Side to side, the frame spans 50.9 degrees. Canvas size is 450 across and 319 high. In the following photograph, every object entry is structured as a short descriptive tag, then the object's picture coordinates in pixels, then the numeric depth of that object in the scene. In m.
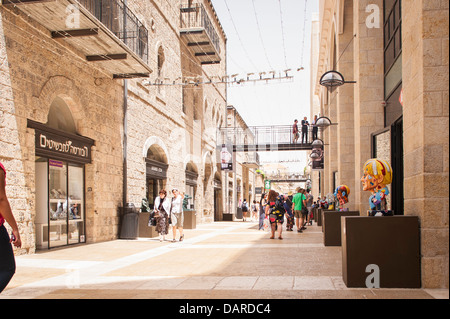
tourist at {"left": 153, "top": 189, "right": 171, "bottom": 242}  13.95
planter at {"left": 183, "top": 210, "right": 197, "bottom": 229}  21.27
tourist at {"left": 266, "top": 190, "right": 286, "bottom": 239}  13.64
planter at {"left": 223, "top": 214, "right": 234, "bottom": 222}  31.73
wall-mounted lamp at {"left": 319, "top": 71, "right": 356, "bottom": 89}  12.12
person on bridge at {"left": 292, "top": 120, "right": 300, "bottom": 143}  31.33
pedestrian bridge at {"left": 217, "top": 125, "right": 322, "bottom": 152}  31.59
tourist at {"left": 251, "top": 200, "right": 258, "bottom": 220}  32.41
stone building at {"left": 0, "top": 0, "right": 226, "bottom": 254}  10.21
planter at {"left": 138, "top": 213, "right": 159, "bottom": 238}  15.70
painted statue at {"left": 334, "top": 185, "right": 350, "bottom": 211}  11.14
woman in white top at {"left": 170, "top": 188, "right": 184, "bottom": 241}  13.85
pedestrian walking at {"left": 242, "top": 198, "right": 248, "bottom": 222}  32.05
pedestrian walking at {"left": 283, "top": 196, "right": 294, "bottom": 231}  17.60
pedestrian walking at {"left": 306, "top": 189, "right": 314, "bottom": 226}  23.57
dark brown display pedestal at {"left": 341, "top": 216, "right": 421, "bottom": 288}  5.98
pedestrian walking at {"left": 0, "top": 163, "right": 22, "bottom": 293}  4.14
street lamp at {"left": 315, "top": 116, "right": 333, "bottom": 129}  18.39
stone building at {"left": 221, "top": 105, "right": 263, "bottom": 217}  36.03
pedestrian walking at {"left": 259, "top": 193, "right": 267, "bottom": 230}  19.73
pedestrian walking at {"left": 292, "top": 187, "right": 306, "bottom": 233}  17.23
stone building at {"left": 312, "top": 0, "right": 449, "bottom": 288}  5.83
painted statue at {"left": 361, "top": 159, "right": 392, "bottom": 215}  6.77
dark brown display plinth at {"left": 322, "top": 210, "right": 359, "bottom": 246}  11.45
